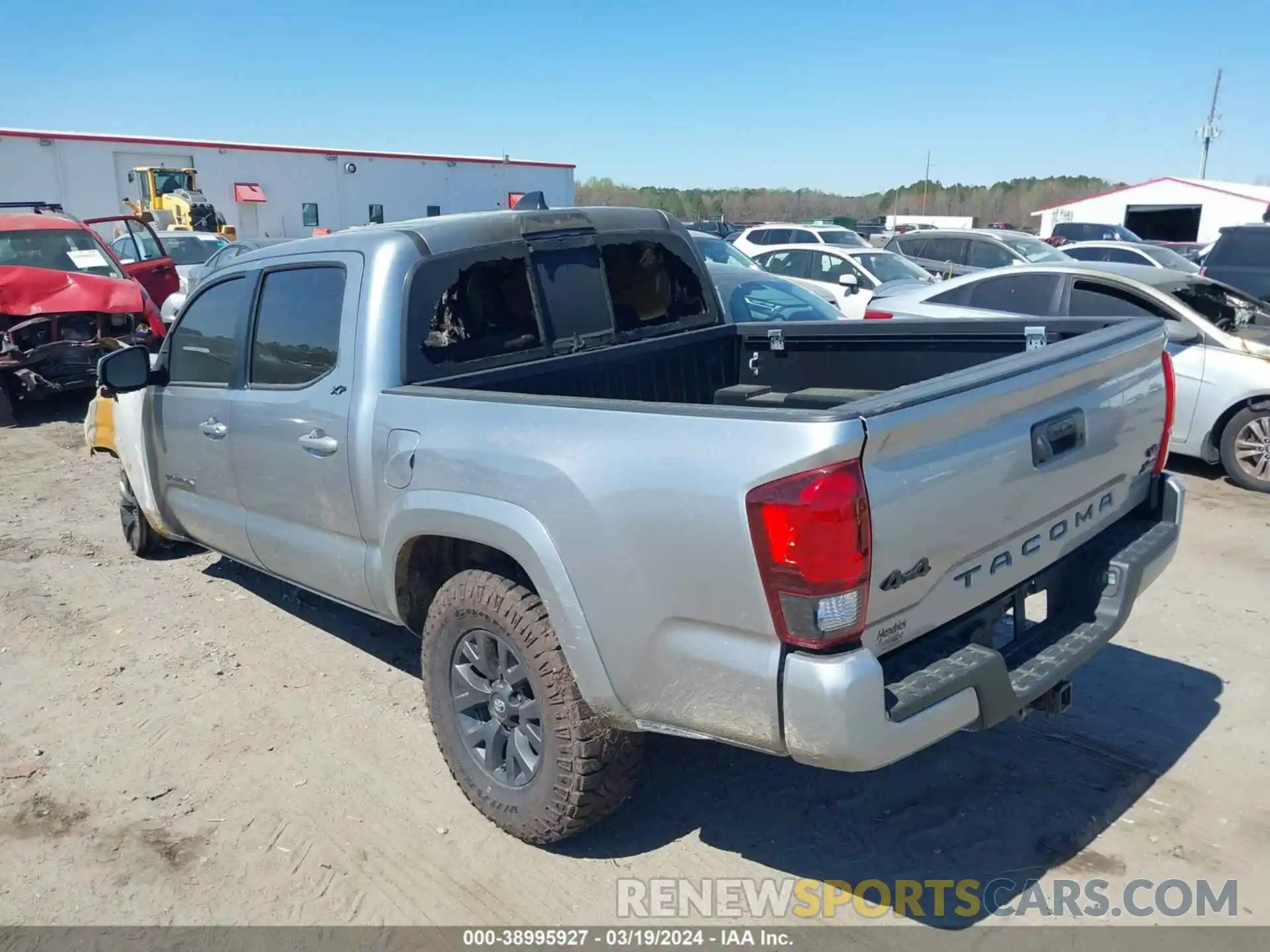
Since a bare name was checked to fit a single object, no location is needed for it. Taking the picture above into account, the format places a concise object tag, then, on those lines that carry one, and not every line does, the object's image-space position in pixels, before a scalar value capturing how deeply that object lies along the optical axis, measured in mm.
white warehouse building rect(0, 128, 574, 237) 33156
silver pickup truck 2418
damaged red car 10203
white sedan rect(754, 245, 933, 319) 13945
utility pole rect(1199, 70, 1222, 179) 64188
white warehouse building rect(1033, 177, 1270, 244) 38062
